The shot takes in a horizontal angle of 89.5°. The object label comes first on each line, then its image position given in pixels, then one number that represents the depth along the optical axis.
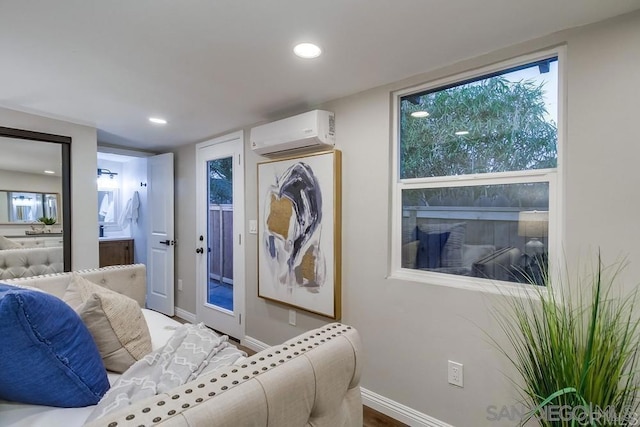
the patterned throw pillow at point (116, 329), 1.35
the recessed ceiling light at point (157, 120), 2.88
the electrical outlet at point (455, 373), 1.80
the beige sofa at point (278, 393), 0.70
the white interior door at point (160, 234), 4.03
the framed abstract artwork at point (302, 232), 2.35
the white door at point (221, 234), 3.26
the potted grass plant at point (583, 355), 1.22
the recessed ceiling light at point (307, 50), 1.63
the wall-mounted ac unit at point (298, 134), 2.33
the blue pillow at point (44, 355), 1.02
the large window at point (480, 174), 1.64
